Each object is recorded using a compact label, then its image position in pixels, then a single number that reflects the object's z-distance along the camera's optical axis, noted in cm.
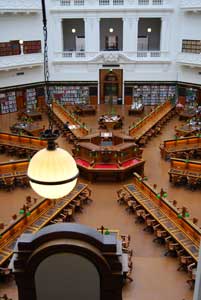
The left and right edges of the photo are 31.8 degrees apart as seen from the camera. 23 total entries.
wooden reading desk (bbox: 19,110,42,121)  1925
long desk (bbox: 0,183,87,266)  804
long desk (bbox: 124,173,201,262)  819
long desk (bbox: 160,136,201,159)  1412
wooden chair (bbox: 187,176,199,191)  1169
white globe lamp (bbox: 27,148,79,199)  295
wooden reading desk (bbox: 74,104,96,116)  2005
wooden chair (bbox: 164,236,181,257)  828
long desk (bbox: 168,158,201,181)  1187
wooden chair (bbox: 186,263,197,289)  740
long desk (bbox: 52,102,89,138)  1576
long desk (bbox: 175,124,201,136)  1570
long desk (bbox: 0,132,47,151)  1430
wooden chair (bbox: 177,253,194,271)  779
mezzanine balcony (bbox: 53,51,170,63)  2092
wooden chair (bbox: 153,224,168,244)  879
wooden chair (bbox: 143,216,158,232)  924
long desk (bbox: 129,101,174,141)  1587
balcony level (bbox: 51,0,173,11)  1991
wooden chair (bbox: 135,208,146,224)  973
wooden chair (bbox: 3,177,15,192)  1175
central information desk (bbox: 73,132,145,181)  1245
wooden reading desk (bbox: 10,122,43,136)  1609
